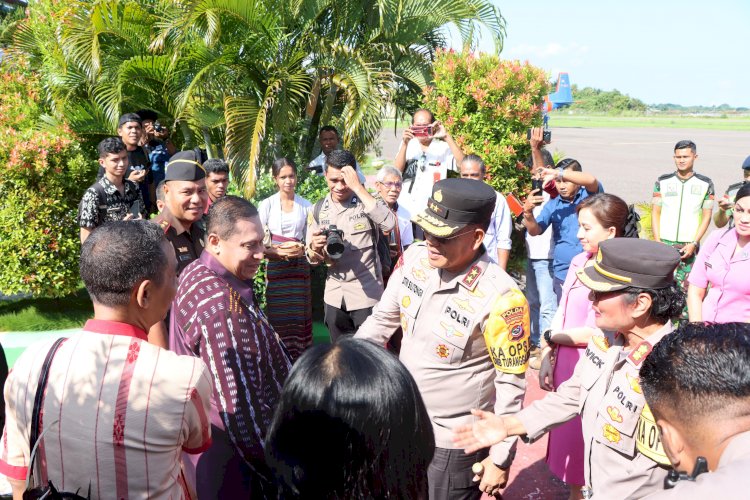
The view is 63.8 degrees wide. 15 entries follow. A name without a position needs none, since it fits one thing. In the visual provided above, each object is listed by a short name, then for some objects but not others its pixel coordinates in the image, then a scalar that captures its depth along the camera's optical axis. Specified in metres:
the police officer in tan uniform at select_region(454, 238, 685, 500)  2.31
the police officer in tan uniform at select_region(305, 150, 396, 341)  4.50
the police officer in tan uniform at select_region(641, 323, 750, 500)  1.19
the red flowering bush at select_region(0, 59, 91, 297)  6.09
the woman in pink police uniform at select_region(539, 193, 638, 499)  3.21
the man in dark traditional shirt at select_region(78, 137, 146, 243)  4.47
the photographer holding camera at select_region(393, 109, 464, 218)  5.85
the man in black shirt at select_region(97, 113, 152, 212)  5.79
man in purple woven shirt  2.14
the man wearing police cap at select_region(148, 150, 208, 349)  3.66
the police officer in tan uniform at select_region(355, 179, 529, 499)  2.45
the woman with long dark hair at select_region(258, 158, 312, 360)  4.74
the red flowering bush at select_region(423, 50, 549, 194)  6.60
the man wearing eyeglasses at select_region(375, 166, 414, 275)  4.84
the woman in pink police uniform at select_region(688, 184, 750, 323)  3.77
